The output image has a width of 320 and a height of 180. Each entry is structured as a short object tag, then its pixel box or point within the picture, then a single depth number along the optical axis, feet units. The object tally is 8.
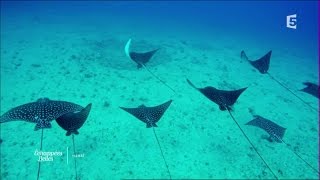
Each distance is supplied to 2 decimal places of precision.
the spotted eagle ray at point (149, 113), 17.49
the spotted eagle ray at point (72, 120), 15.81
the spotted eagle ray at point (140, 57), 26.90
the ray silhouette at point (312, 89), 23.08
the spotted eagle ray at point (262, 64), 24.11
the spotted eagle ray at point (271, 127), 19.09
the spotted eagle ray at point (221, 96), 17.76
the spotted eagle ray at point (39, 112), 14.89
